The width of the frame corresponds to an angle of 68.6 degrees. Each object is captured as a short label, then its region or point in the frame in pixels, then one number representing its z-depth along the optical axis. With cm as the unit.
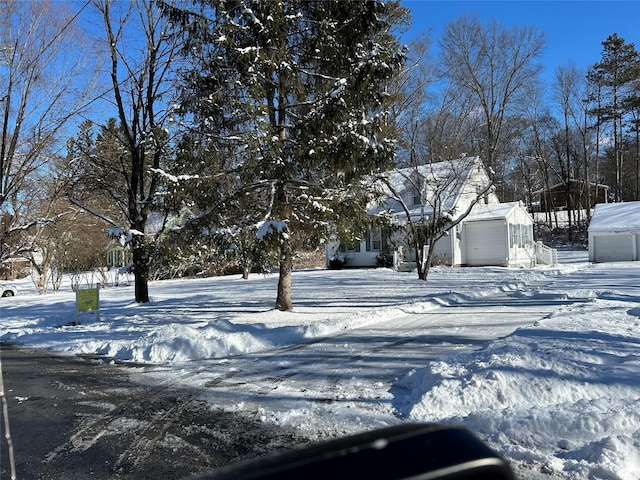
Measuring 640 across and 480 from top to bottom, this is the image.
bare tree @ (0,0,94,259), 1689
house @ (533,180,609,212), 5112
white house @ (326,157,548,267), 2919
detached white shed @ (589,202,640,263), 3178
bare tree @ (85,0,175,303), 1620
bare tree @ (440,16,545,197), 2250
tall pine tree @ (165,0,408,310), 1055
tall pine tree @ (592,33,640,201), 4397
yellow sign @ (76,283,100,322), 1280
